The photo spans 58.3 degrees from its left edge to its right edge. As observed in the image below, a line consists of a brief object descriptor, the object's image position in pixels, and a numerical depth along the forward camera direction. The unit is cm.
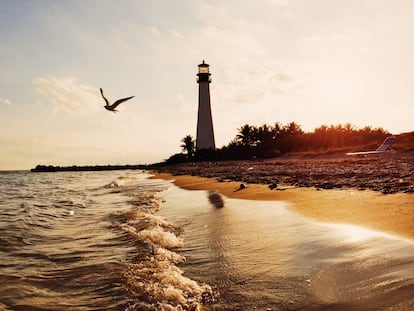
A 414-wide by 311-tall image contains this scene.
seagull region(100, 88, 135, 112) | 929
